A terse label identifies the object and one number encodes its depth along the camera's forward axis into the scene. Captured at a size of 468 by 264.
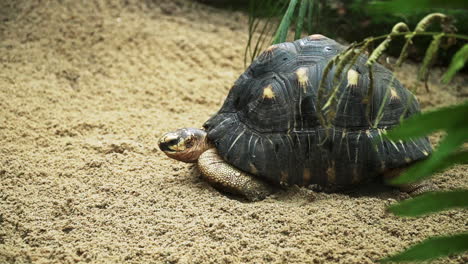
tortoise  3.44
